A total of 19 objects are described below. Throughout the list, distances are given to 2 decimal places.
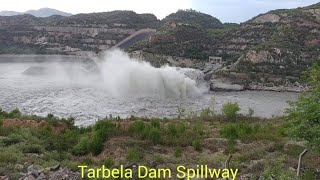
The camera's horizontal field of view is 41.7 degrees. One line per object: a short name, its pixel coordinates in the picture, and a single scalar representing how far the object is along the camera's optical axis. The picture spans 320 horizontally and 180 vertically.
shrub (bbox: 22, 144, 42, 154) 19.28
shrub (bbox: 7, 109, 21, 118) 33.40
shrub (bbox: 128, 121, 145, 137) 25.05
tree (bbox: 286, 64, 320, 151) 15.36
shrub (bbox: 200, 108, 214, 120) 36.81
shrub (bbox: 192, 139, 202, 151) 22.11
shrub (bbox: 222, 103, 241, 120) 37.19
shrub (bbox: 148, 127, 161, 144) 23.52
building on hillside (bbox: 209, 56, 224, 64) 109.75
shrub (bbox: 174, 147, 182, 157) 20.39
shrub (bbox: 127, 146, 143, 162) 18.77
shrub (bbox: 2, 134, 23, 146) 20.55
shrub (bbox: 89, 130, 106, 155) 21.27
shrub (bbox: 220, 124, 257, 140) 25.23
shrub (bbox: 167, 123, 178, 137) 25.44
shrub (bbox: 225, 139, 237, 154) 21.03
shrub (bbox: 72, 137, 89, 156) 20.77
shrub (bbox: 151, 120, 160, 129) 27.66
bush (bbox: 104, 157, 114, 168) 17.57
